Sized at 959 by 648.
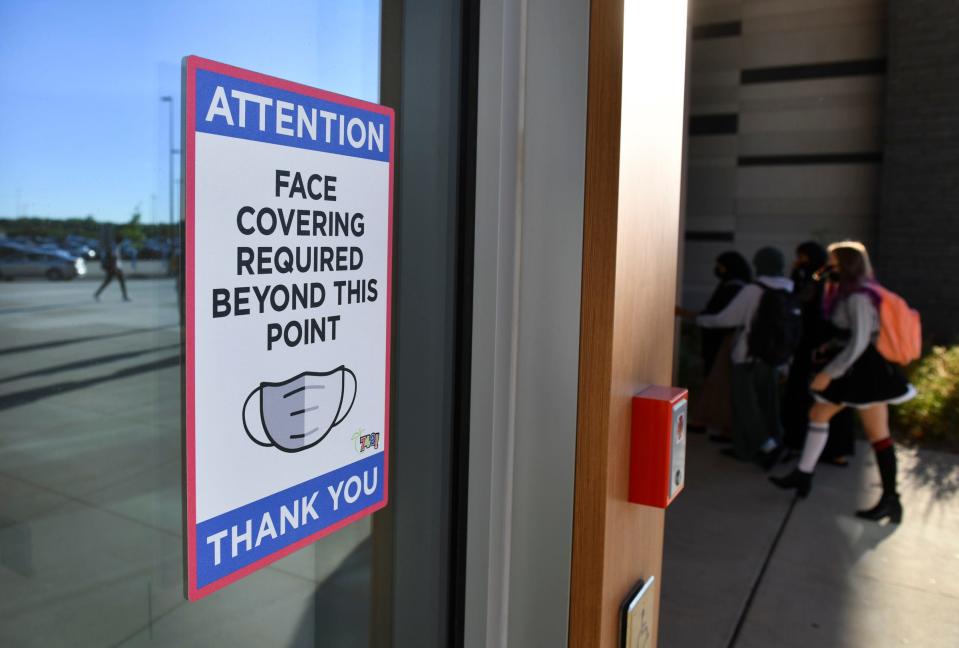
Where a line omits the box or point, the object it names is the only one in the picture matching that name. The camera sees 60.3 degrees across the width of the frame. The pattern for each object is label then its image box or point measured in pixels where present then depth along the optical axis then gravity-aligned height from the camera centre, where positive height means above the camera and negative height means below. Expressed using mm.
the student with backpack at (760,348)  6141 -579
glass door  947 -67
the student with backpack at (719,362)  6820 -794
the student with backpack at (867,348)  5133 -457
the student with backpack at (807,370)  6336 -789
